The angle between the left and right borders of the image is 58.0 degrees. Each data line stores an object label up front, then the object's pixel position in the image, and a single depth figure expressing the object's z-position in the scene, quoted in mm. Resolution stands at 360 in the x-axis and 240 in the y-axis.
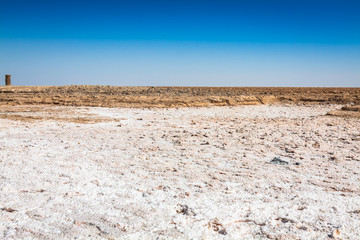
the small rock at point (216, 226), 2473
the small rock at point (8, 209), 2778
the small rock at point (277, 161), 4402
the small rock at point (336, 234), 2376
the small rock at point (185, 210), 2768
